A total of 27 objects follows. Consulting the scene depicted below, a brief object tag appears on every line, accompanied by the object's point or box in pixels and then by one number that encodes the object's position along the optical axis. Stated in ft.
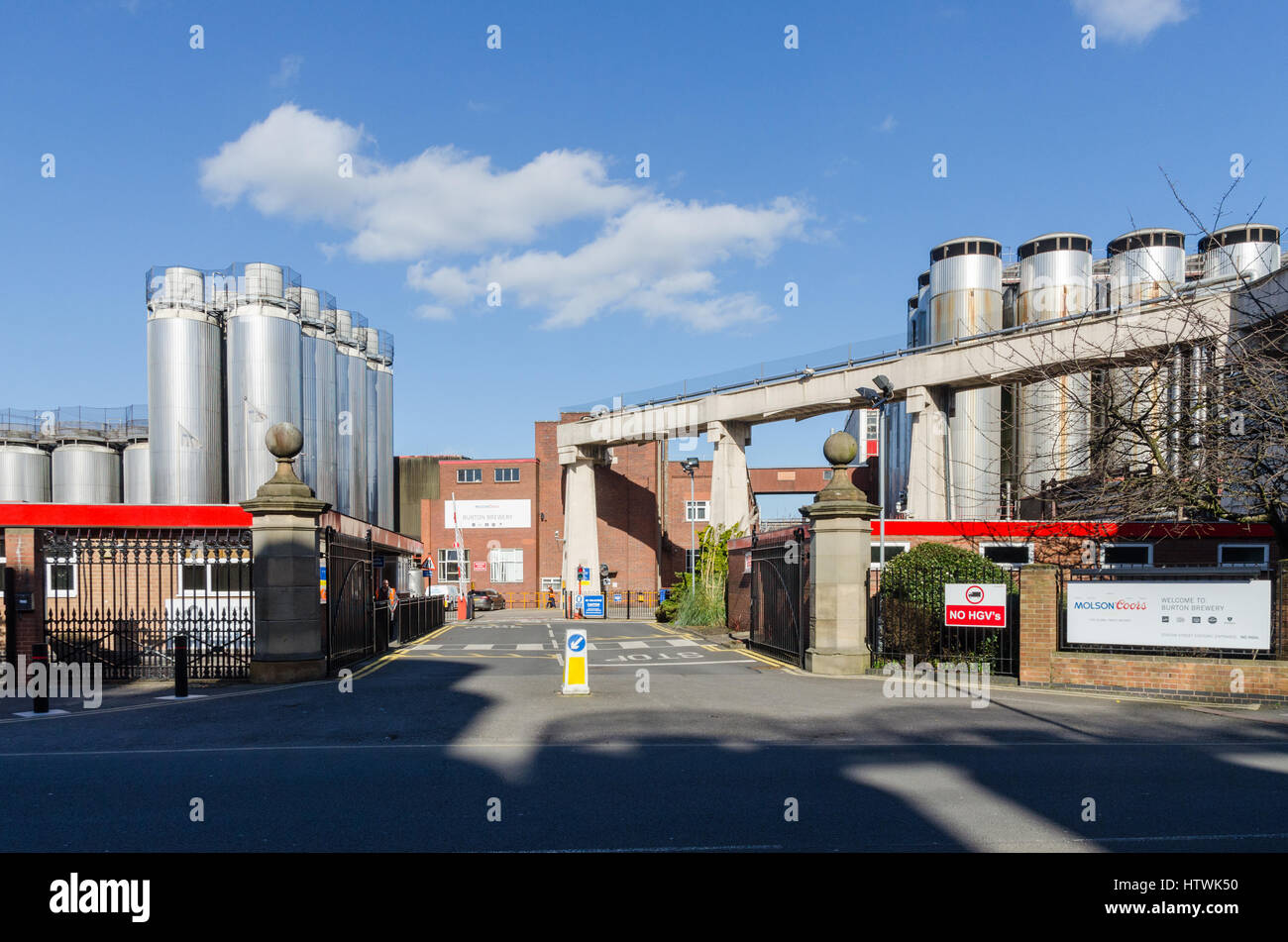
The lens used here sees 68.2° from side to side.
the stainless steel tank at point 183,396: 134.41
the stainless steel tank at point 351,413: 159.33
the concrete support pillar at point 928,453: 113.19
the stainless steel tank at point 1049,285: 127.34
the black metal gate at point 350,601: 55.62
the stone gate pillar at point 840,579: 54.49
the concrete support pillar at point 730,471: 142.31
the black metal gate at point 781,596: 59.31
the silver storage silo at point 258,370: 135.23
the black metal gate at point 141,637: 51.93
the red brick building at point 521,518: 200.54
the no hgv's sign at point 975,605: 50.96
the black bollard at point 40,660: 41.86
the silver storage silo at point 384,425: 178.50
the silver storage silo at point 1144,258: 123.54
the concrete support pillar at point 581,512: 171.63
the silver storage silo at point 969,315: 129.39
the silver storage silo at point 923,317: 146.61
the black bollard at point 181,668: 46.70
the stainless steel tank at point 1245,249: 118.11
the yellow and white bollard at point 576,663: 45.19
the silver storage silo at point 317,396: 146.10
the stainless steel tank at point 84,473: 164.45
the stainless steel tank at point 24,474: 165.78
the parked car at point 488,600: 186.60
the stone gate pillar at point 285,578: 49.98
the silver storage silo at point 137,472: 157.17
